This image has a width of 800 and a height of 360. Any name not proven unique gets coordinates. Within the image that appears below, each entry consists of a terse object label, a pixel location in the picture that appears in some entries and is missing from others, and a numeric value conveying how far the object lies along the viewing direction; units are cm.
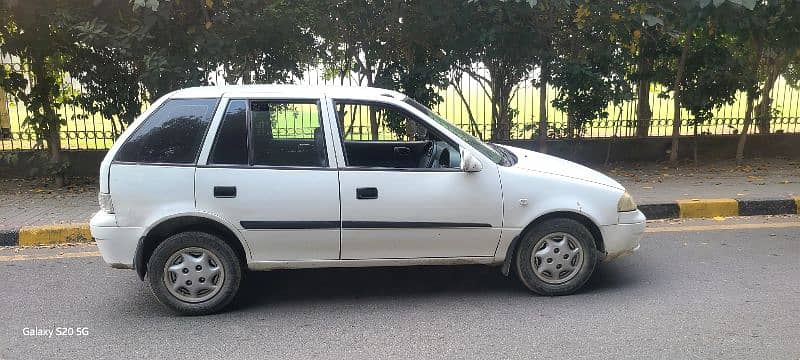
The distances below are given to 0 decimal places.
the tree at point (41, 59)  668
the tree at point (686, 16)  612
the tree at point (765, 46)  721
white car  371
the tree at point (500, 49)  721
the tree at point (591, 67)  752
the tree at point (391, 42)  734
